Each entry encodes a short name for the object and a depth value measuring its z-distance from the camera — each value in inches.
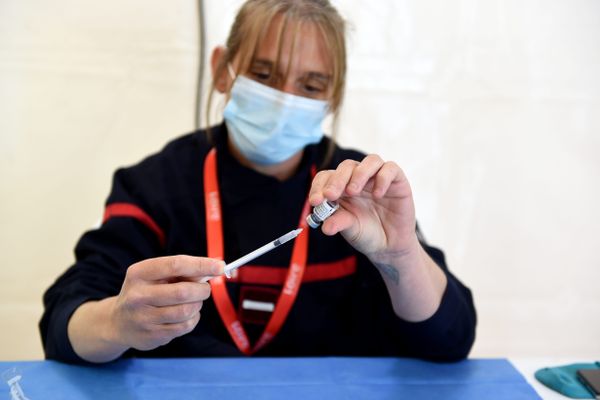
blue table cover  27.1
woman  30.1
